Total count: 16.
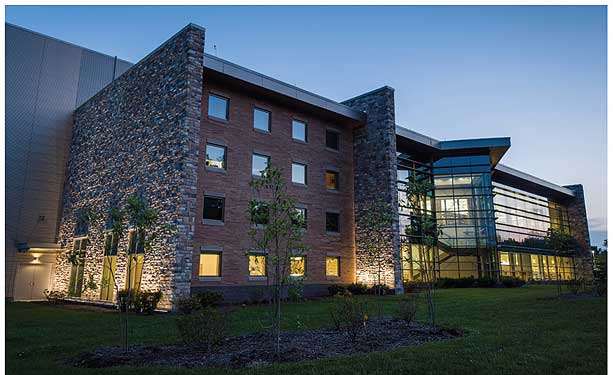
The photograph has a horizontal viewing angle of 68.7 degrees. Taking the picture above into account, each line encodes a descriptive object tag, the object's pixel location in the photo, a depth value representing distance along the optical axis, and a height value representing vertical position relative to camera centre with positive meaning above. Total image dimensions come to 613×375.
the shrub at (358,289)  25.85 -0.70
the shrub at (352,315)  9.76 -0.85
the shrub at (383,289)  24.14 -0.70
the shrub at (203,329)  8.82 -1.05
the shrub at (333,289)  25.30 -0.70
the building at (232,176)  19.98 +5.58
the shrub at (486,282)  32.81 -0.34
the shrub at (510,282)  32.59 -0.28
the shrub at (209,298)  18.48 -0.94
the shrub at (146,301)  17.97 -1.06
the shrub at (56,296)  25.53 -1.28
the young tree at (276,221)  8.99 +1.09
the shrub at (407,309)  12.05 -0.86
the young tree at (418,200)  12.97 +2.33
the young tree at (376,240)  25.77 +2.14
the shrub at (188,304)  17.27 -1.12
